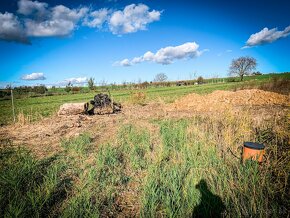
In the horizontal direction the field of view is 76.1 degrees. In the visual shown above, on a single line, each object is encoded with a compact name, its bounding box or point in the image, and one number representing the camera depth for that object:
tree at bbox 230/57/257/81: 73.81
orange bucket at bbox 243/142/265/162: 3.21
